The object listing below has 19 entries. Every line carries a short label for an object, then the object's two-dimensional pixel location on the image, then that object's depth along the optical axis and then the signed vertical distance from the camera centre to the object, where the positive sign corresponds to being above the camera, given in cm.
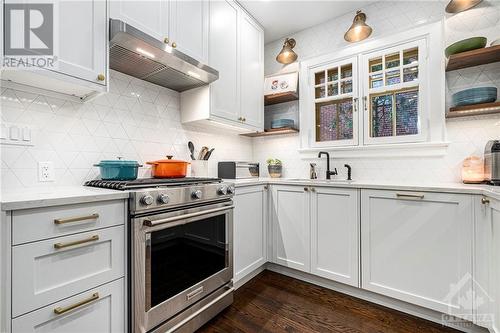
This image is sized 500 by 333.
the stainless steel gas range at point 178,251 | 124 -52
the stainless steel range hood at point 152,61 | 136 +75
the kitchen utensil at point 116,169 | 147 +0
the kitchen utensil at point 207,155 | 225 +12
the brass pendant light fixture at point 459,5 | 183 +128
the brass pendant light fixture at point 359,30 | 222 +131
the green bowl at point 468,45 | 173 +91
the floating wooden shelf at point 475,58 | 168 +82
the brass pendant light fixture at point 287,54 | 278 +135
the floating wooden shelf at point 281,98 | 269 +83
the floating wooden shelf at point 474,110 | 171 +43
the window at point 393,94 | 215 +71
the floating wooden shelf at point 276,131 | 271 +43
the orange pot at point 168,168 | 172 +0
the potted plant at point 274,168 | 285 +0
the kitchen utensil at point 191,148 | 227 +20
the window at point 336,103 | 244 +71
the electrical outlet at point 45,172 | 140 -2
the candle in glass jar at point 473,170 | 178 -3
